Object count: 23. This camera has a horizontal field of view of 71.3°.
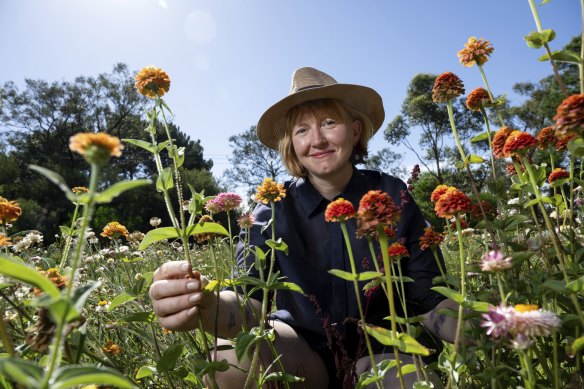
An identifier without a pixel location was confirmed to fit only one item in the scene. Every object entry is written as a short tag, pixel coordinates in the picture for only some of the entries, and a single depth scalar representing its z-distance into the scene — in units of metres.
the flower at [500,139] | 1.03
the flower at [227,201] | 1.31
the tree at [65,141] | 17.95
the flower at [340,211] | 0.96
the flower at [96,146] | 0.44
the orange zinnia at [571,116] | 0.69
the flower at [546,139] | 1.20
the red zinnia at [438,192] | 1.07
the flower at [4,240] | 1.09
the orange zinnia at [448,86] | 1.19
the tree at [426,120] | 21.06
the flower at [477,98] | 1.26
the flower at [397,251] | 1.11
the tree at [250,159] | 31.25
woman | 1.66
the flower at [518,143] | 0.91
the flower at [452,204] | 0.87
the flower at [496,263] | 0.68
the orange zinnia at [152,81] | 0.99
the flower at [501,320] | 0.58
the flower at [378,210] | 0.77
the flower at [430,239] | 1.23
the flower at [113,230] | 1.65
